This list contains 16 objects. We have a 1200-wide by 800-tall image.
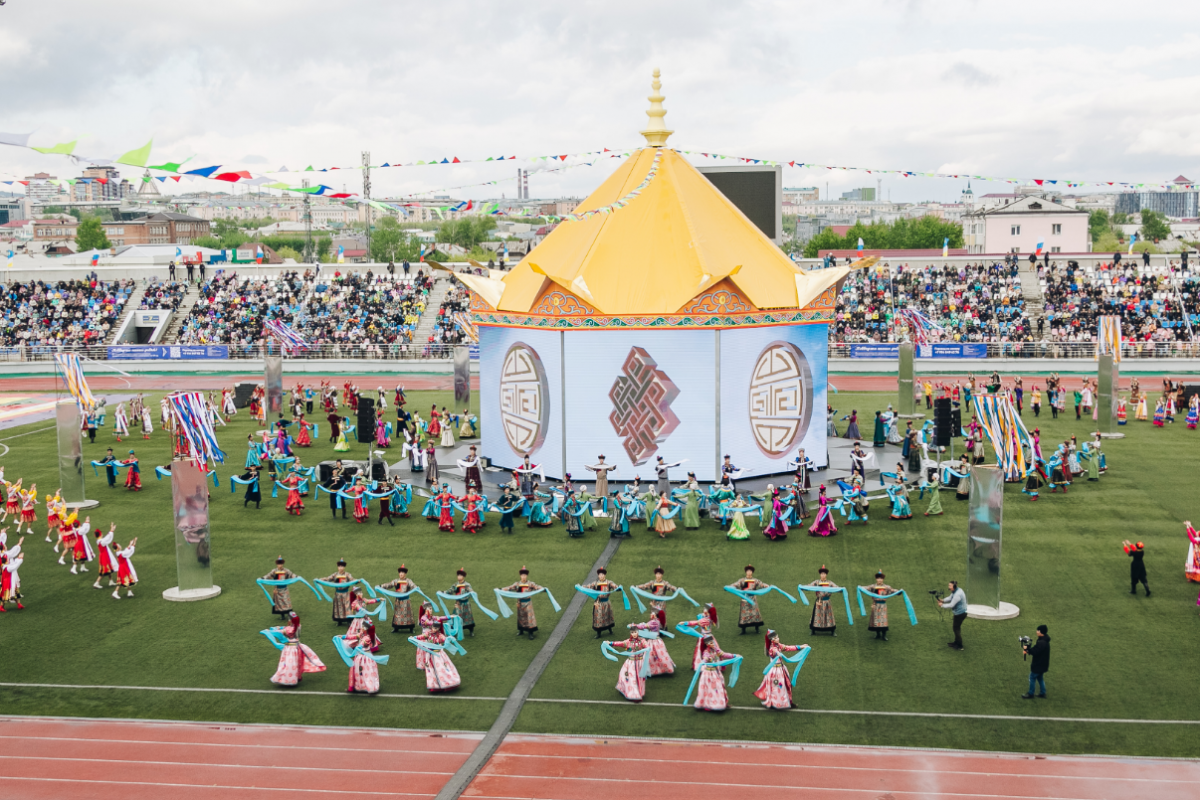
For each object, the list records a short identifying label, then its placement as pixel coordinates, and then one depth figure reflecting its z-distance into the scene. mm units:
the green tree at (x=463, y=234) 164250
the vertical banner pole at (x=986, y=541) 17688
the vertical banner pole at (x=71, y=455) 25875
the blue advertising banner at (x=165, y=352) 57438
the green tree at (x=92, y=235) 152562
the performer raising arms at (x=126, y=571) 19406
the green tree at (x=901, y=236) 125562
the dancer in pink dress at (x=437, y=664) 14953
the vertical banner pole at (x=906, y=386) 38562
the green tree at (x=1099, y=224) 162250
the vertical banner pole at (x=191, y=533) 19266
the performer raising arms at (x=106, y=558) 20047
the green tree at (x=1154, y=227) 151175
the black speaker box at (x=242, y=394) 42688
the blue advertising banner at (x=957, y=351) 53000
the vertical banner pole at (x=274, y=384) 35969
